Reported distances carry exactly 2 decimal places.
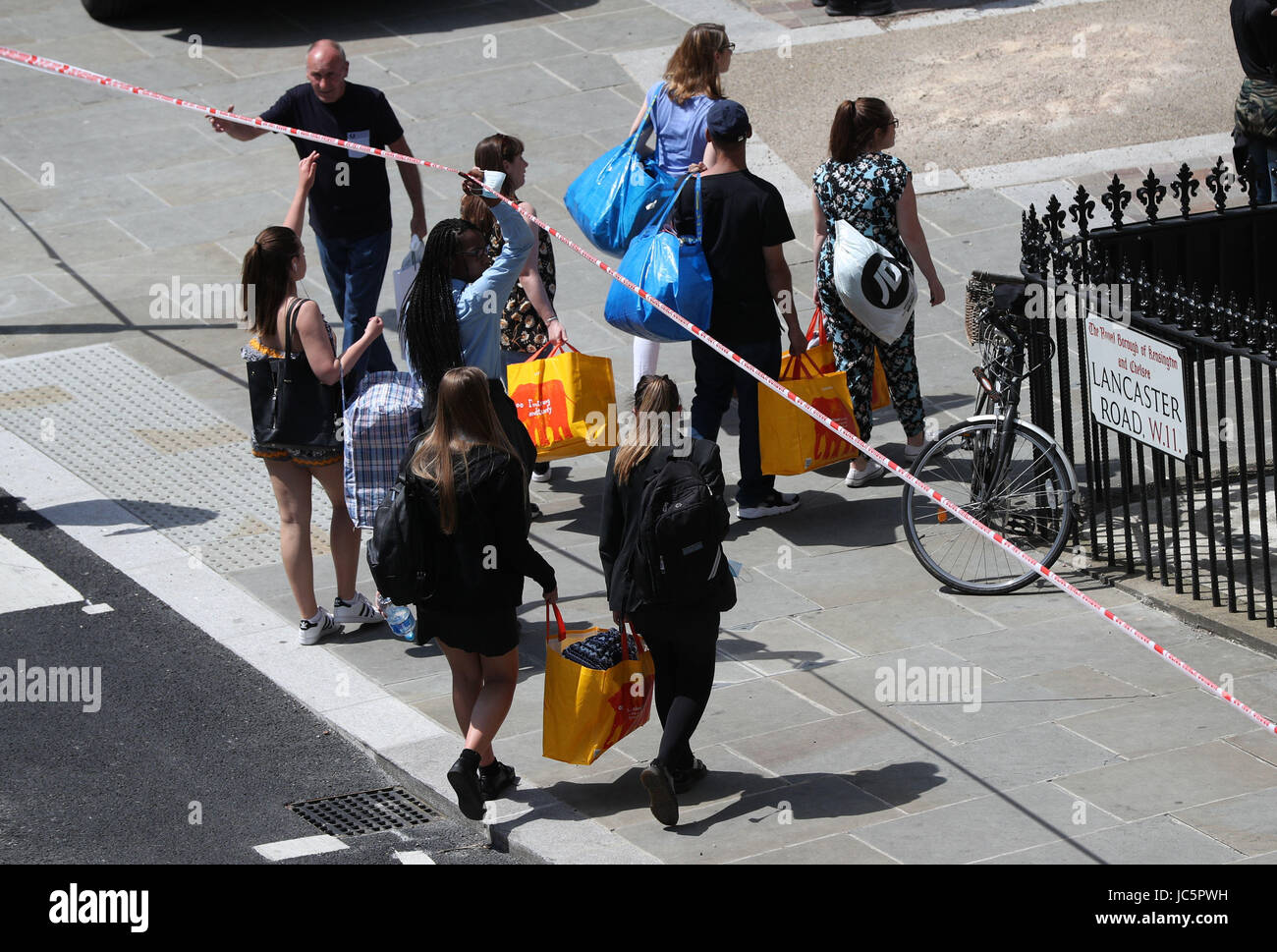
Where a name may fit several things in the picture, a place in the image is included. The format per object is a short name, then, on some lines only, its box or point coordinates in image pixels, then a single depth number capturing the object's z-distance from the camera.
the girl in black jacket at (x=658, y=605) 12.03
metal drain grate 12.61
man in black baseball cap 16.44
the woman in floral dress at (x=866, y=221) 17.25
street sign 14.50
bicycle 15.56
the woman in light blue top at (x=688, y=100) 18.73
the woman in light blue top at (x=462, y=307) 14.01
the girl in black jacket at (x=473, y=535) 11.91
